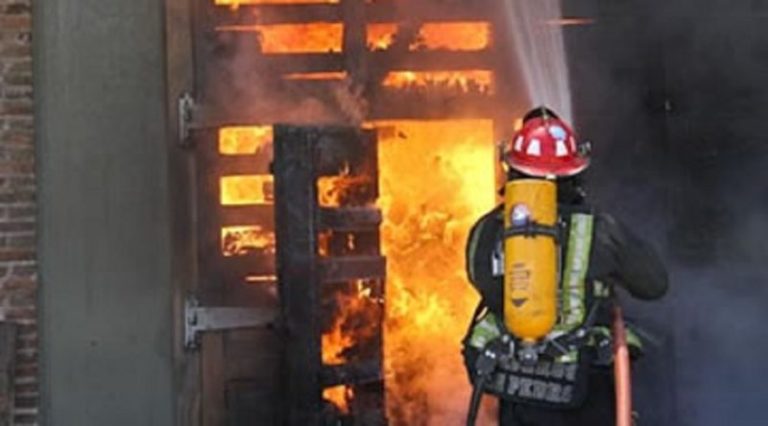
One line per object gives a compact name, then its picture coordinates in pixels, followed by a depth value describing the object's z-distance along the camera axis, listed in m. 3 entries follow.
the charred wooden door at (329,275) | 12.05
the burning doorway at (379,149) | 13.48
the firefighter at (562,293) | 9.88
